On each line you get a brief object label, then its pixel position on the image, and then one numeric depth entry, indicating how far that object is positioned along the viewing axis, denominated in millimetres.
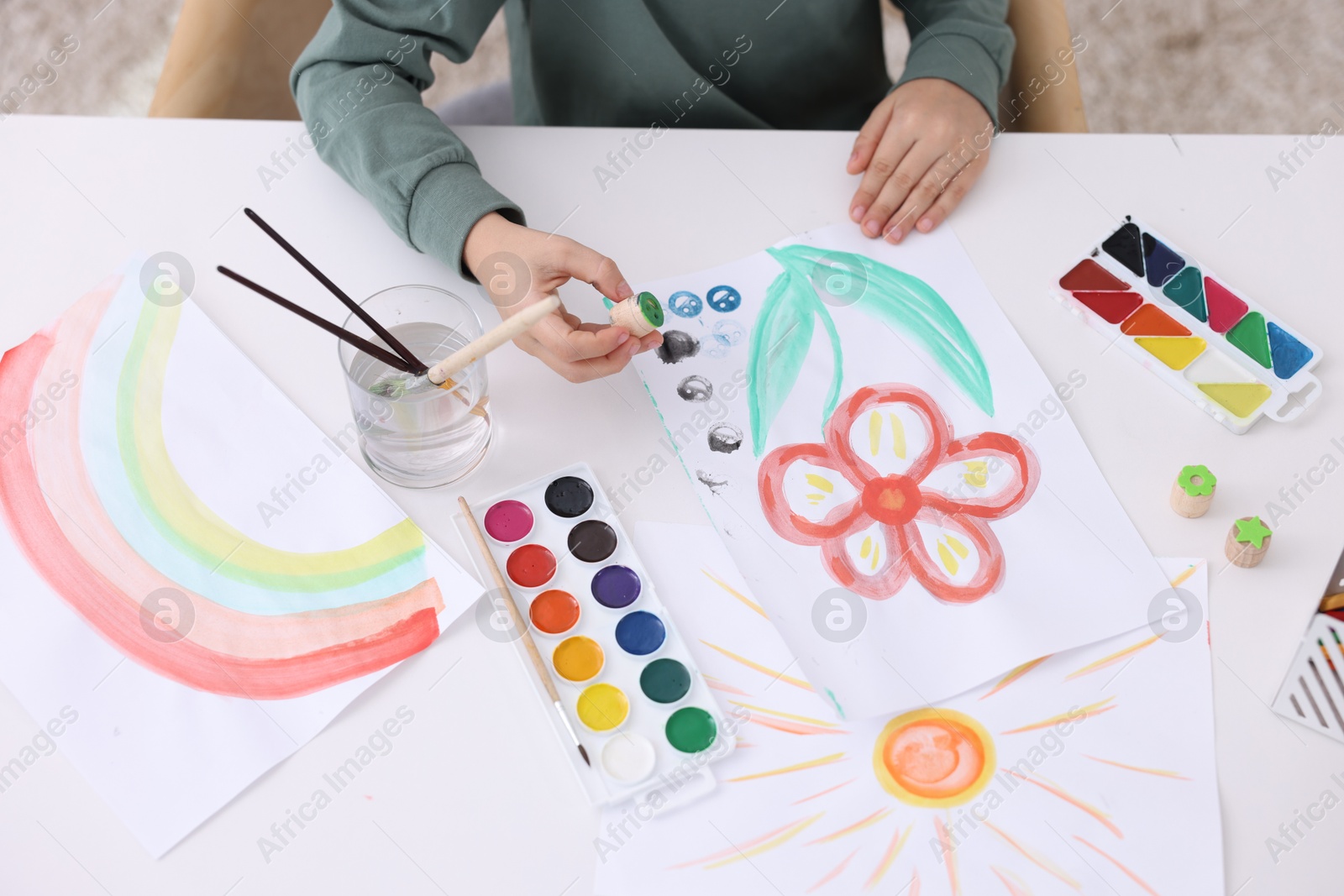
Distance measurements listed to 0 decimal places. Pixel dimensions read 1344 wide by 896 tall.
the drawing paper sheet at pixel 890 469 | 699
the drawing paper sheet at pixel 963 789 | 622
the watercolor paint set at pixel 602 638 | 657
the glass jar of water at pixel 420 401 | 716
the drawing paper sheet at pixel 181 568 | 672
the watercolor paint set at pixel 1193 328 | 791
